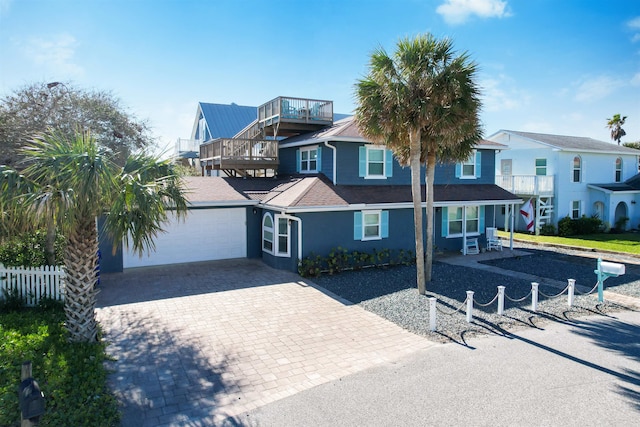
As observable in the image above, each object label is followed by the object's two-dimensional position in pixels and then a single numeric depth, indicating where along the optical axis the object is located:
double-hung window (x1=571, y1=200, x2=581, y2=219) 26.88
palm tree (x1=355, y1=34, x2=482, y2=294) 11.08
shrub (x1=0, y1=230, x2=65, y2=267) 11.52
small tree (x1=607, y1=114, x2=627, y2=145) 40.69
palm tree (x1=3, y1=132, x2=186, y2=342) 6.89
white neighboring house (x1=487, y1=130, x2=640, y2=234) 25.83
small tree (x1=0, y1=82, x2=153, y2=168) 18.03
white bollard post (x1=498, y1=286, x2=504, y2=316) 10.20
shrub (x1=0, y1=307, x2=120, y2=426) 5.54
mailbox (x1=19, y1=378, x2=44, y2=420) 4.14
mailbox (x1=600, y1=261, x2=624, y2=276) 11.16
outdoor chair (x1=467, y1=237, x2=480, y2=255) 19.09
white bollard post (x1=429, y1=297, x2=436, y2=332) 9.14
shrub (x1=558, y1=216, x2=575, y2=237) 24.97
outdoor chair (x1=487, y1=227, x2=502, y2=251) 19.83
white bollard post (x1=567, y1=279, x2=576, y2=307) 10.91
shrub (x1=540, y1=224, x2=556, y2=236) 25.42
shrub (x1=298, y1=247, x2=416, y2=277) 14.75
